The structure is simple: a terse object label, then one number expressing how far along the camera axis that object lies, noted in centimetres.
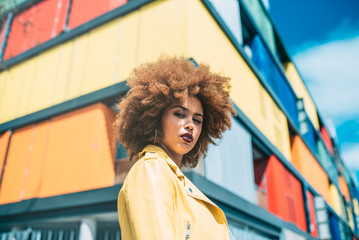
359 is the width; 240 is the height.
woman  129
